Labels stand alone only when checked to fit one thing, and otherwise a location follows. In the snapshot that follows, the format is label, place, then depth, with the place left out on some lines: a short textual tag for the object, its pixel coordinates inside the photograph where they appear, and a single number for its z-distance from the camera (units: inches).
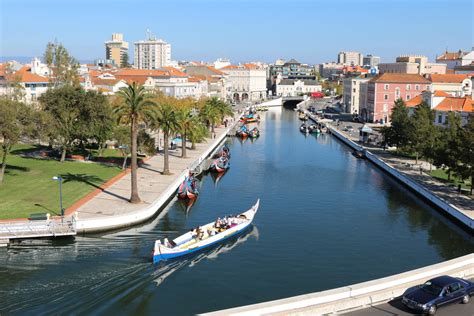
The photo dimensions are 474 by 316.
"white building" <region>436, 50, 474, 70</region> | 7426.2
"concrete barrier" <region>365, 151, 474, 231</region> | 1863.8
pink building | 5177.2
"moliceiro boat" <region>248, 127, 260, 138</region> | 4705.7
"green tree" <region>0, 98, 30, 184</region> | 2027.6
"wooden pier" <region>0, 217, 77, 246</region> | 1572.3
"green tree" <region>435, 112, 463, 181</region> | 2086.6
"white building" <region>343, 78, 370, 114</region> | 6117.1
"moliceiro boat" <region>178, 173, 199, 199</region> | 2213.3
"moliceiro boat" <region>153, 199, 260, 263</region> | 1473.5
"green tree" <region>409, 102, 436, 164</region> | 2861.7
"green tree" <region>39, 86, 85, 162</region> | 2593.5
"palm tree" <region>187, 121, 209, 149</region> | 3009.4
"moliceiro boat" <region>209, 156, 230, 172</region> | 2906.0
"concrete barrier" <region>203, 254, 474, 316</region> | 938.7
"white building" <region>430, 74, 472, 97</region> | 4650.6
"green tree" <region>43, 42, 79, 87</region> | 3944.4
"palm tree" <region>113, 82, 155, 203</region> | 1930.4
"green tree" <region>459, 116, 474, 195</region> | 1980.2
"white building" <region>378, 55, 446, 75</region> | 6960.6
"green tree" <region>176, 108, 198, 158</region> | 2878.9
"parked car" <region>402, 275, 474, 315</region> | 967.6
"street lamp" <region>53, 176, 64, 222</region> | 1696.2
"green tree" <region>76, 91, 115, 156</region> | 2620.6
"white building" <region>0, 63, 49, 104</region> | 4132.4
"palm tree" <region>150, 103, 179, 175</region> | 2510.5
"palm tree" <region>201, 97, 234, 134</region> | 4136.3
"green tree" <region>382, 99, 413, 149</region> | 3155.5
